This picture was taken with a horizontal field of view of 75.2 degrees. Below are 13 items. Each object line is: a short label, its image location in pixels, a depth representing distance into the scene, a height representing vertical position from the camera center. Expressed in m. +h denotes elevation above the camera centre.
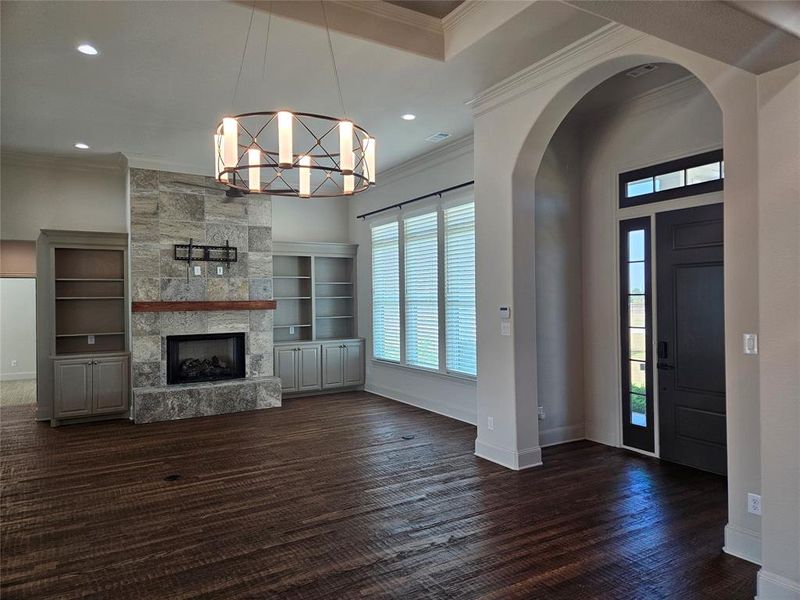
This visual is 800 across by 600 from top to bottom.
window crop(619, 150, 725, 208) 4.36 +1.07
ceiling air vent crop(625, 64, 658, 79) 4.29 +1.91
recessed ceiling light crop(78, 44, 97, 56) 3.93 +1.97
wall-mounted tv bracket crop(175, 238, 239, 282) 7.20 +0.74
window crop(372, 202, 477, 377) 6.30 +0.17
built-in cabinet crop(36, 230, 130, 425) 6.61 -0.26
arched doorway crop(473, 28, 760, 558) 3.01 +0.53
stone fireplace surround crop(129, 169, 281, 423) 6.92 +0.31
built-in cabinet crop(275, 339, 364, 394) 8.09 -0.99
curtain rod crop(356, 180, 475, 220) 6.36 +1.42
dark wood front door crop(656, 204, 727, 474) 4.32 -0.34
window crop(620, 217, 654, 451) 4.89 -0.33
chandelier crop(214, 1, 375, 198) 3.25 +1.02
